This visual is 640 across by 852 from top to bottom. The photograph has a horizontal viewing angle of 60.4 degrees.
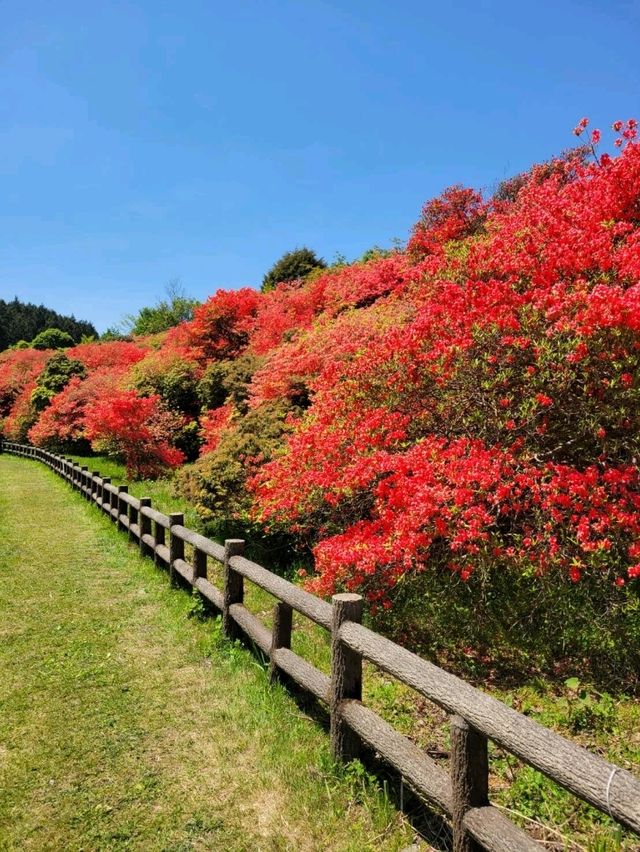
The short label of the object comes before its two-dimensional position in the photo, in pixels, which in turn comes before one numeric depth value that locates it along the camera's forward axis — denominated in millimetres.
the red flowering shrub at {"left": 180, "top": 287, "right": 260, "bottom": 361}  22969
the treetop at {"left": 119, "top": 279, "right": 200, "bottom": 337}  56119
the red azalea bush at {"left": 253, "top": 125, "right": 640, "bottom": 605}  4961
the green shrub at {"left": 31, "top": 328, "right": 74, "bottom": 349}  58531
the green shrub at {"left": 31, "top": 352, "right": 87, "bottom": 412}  30219
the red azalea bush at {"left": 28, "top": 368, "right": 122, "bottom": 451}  26031
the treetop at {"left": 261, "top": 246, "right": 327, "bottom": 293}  39719
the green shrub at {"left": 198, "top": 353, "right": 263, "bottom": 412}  15039
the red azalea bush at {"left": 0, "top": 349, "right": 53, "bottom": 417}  38000
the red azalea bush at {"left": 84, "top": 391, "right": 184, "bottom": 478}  17469
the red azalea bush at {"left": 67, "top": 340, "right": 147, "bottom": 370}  33281
